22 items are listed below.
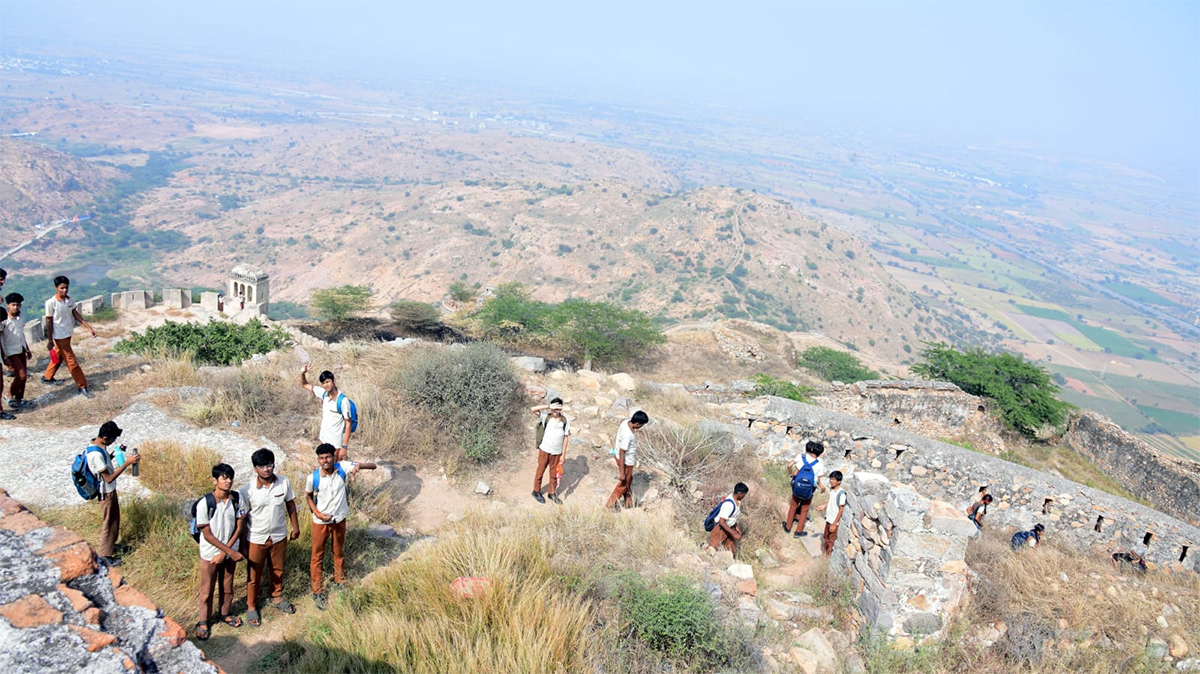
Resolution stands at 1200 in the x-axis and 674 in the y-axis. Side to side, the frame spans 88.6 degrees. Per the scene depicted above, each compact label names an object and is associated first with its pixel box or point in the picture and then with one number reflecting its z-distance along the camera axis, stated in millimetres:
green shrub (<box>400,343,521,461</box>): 8695
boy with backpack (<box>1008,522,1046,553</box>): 8250
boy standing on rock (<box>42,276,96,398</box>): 7836
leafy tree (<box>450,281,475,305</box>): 27609
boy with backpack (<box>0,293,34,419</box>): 7348
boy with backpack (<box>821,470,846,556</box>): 7051
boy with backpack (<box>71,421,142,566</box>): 4984
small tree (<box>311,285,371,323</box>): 20547
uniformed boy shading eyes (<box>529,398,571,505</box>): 7254
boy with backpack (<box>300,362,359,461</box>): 6434
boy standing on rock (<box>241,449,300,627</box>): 4727
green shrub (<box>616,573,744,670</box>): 4645
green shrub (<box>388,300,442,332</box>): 20322
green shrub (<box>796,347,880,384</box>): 21141
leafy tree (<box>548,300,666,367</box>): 17422
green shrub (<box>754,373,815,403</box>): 13188
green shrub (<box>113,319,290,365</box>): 11789
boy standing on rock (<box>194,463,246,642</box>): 4488
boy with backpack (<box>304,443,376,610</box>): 5020
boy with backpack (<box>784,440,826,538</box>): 7469
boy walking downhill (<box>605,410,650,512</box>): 7046
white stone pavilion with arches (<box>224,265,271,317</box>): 21875
